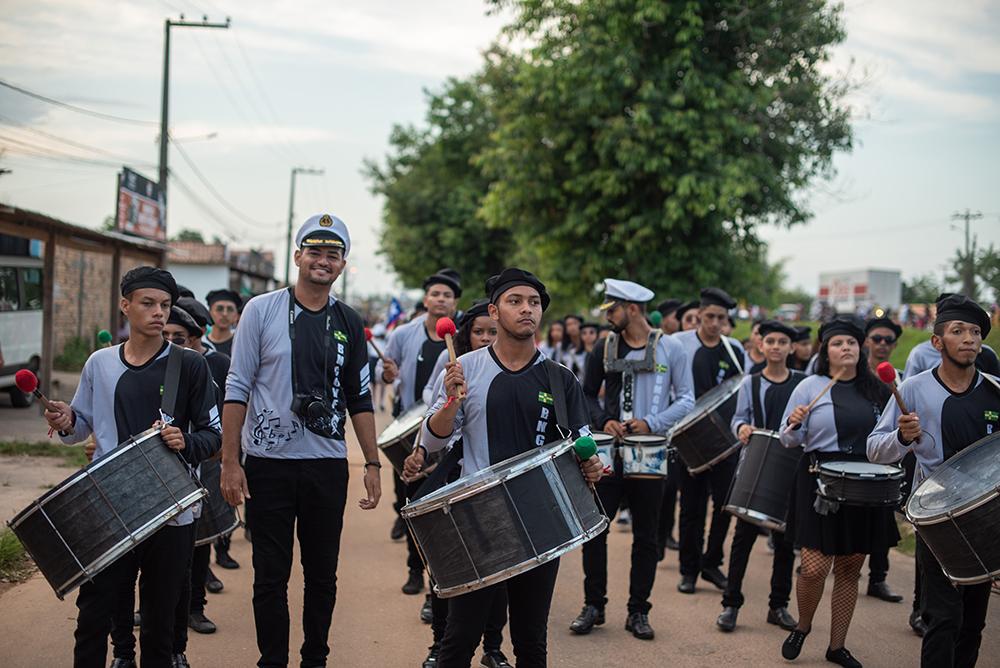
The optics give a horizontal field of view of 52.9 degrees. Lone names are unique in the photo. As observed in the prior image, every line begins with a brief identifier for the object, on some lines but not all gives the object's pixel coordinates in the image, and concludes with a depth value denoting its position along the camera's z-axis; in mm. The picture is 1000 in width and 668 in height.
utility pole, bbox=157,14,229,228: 26609
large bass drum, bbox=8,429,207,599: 4391
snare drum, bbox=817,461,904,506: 5883
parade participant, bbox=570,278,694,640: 6762
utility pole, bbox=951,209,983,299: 12836
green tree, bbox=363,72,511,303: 35281
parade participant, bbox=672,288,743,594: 8219
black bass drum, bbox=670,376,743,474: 7844
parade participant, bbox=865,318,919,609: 7961
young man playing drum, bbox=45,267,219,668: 4578
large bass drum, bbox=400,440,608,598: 4172
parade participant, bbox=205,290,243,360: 8773
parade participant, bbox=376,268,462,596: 8203
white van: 18359
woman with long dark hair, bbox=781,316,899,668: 6105
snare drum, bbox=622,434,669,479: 6719
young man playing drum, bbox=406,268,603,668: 4449
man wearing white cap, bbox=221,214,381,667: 4840
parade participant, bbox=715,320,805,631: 7109
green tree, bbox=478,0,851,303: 17750
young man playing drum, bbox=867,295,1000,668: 4969
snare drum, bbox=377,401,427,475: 7008
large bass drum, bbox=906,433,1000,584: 4426
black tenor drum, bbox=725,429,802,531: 6832
